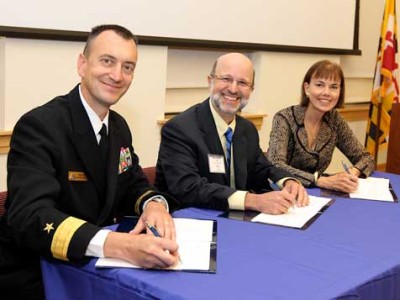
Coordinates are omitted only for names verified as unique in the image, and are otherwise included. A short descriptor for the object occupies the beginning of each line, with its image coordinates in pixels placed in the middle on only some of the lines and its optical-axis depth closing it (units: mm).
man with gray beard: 1995
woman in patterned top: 2842
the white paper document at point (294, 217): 1814
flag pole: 5148
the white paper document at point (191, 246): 1381
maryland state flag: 5066
